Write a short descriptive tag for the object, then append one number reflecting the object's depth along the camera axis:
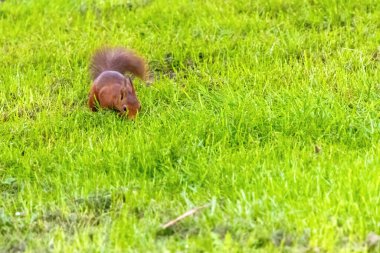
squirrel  9.77
